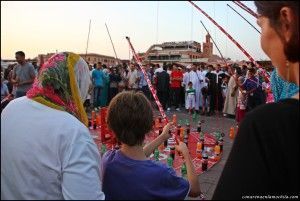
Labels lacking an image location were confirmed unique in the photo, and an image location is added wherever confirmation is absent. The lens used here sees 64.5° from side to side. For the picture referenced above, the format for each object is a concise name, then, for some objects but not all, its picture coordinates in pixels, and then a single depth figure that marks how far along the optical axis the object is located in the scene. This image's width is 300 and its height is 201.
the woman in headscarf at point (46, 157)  1.09
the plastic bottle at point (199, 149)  5.23
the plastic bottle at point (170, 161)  4.14
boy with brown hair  1.51
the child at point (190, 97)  10.13
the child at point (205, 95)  10.14
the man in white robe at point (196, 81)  10.31
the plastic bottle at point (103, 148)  4.56
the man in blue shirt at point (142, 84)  11.42
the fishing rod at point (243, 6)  2.28
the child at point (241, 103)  7.11
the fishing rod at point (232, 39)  2.58
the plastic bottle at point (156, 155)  4.62
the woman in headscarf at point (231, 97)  8.67
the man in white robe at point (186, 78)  10.61
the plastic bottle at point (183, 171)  3.72
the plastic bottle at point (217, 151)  5.14
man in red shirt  11.10
